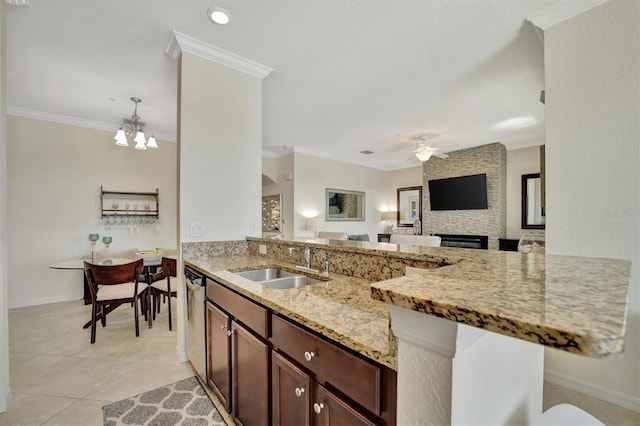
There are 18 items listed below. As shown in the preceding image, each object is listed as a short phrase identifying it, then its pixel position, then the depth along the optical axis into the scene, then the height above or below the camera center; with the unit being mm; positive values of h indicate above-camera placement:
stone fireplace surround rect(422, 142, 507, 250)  5777 +445
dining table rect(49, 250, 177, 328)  3118 -624
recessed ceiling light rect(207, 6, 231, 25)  2033 +1484
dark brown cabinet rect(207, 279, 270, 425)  1285 -760
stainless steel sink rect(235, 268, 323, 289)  1814 -456
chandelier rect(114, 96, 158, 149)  3283 +967
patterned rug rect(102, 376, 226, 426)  1692 -1263
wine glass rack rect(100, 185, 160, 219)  4284 +159
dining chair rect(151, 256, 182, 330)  3059 -813
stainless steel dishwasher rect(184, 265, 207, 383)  1968 -792
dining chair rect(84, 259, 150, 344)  2703 -784
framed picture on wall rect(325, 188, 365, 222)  6625 +206
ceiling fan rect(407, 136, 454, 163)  4871 +1067
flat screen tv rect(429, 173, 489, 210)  5906 +456
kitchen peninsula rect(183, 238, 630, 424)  441 -222
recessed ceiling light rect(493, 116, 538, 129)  4414 +1486
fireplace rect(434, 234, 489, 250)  5887 -609
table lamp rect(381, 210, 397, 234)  7840 -138
